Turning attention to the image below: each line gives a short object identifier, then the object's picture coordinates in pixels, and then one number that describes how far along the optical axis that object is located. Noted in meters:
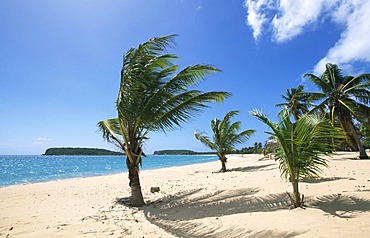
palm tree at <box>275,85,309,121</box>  26.75
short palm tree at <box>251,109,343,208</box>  4.19
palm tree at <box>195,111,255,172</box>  15.64
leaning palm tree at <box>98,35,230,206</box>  5.95
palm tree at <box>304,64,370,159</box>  15.30
